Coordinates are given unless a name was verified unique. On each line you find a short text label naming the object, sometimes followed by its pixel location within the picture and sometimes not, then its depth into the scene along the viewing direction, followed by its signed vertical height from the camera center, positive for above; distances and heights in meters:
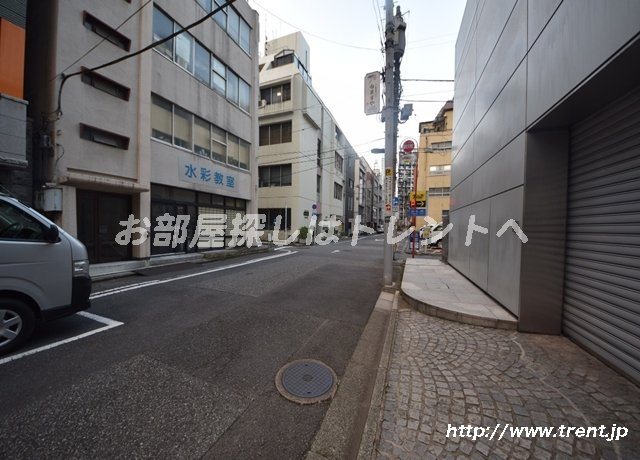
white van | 3.17 -0.76
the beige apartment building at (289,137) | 23.06 +8.13
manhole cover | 2.60 -1.74
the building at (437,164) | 30.11 +7.49
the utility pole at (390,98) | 7.17 +3.66
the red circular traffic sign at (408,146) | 11.72 +3.74
